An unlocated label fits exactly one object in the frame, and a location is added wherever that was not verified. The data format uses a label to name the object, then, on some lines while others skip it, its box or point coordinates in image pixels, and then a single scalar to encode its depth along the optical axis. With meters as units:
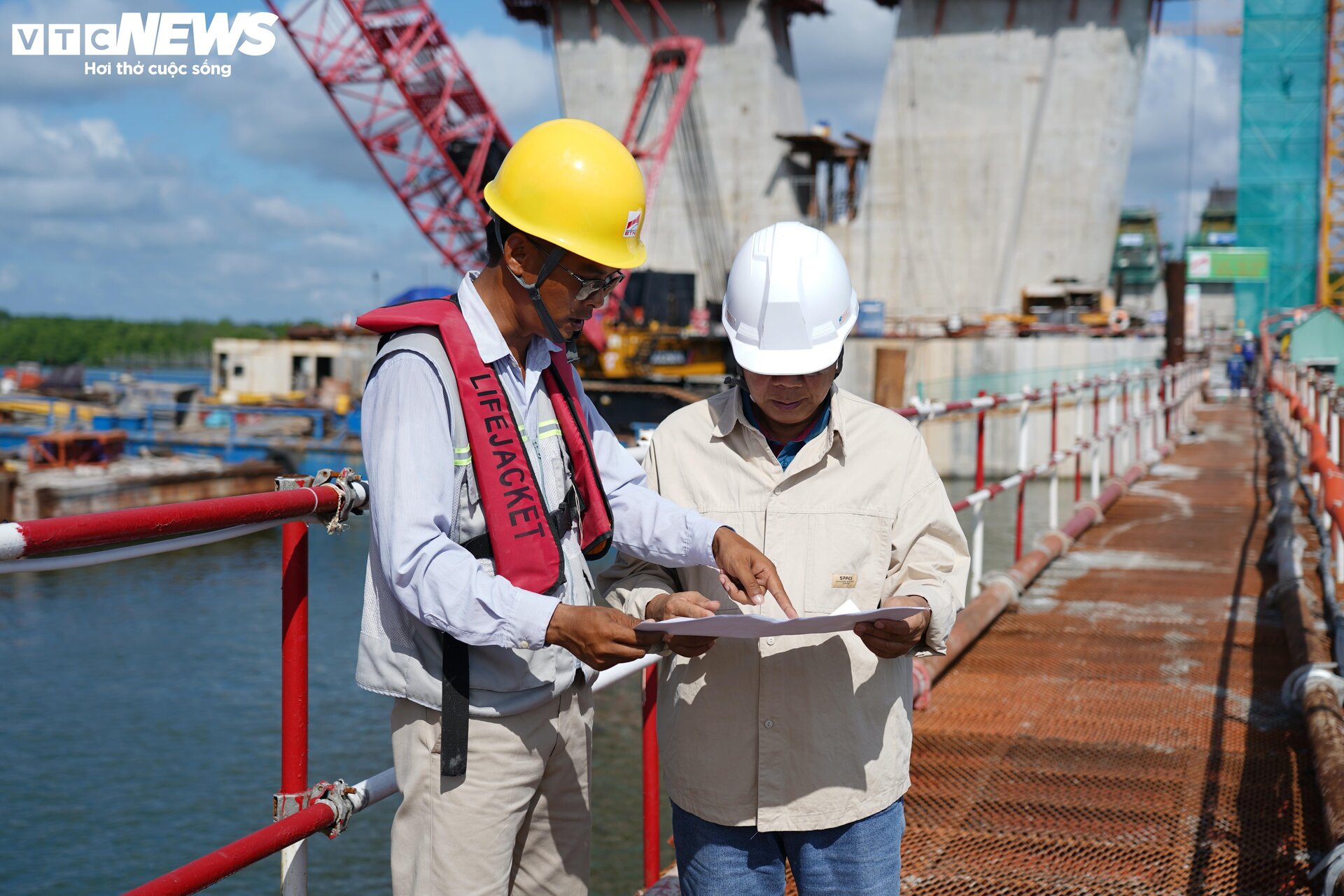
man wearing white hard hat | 1.77
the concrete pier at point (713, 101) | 38.28
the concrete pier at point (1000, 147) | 34.62
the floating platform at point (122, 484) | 22.89
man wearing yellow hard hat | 1.48
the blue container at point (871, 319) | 27.38
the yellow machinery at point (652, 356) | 28.84
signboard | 48.91
